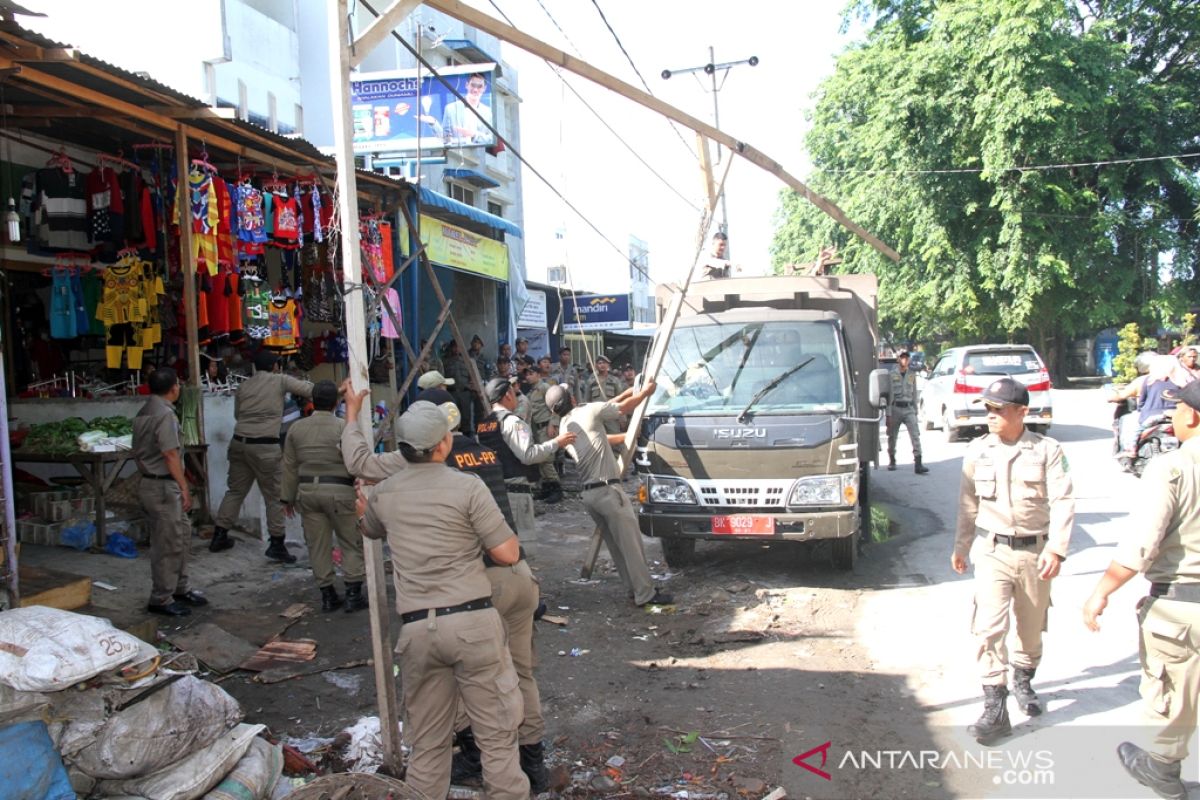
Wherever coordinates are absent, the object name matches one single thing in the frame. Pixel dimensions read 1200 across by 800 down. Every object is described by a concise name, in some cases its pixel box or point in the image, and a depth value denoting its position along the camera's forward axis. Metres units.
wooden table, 7.16
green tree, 23.08
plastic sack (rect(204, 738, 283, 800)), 3.46
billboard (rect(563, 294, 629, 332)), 19.64
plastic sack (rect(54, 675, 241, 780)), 3.32
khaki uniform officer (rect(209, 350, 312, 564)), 7.95
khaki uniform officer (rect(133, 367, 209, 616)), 6.12
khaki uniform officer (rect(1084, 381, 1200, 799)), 3.46
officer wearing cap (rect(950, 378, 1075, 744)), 4.23
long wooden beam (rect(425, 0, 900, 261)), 4.73
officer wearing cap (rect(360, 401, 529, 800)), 3.32
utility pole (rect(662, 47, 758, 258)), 19.45
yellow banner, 12.71
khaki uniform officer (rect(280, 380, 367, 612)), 6.46
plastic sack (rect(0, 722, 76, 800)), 3.13
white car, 14.73
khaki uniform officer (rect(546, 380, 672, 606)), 6.61
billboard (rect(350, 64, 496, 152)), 12.66
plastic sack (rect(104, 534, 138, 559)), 7.26
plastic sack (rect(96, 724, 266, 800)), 3.35
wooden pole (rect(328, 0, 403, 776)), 4.00
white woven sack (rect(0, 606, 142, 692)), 3.27
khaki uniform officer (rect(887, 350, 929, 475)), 12.05
